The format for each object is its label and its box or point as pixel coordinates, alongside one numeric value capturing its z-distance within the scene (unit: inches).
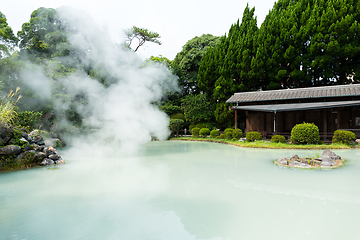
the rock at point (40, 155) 347.9
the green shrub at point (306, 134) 534.6
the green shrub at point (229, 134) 727.5
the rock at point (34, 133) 362.0
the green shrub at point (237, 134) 709.3
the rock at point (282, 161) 324.5
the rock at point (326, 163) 307.1
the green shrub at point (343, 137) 519.5
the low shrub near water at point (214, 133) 794.2
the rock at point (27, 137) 340.9
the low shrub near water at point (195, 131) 858.8
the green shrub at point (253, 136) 632.1
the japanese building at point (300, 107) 615.1
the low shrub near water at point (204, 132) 831.1
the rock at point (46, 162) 353.4
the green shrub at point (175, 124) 878.6
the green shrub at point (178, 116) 951.6
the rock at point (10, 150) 312.2
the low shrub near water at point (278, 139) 582.6
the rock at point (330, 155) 345.4
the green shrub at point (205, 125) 892.6
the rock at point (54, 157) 366.7
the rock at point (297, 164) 305.8
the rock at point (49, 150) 366.9
